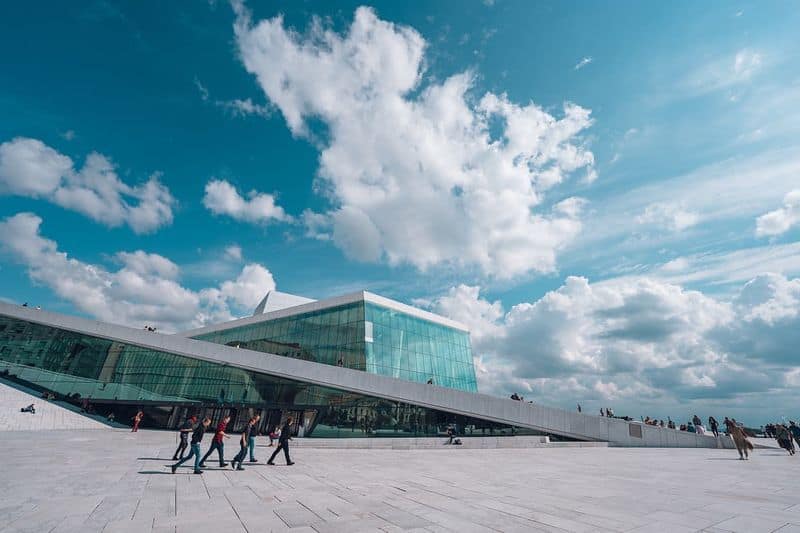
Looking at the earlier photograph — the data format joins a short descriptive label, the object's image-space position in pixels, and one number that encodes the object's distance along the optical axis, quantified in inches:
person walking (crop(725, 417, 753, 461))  636.7
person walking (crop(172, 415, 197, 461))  466.0
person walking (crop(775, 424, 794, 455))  742.2
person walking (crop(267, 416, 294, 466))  511.9
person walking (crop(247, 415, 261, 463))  505.7
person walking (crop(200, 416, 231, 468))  445.3
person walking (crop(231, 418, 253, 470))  451.2
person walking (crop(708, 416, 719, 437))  977.1
